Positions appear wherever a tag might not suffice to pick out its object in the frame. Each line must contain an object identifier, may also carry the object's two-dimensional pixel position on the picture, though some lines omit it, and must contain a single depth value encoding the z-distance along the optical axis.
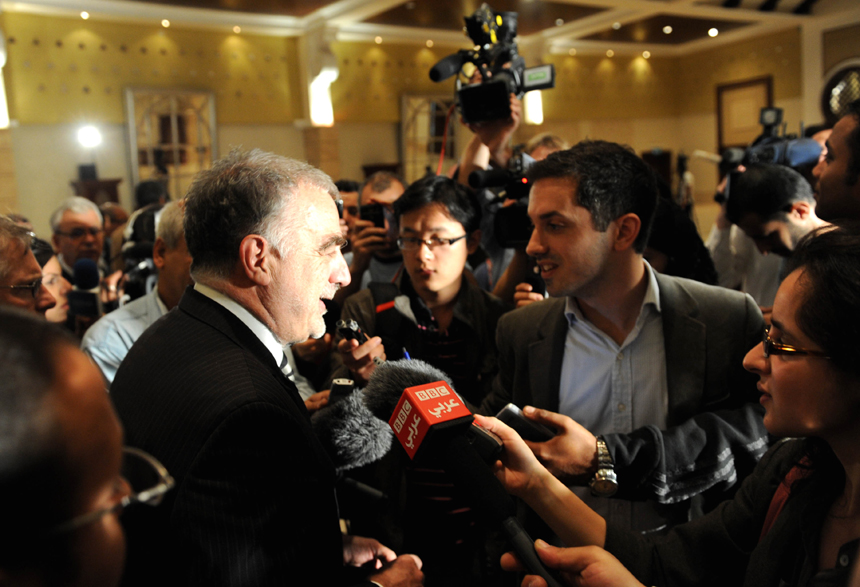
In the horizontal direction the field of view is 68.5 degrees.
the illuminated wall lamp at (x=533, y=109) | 13.11
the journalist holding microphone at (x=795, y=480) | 1.01
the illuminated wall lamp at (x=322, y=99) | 10.85
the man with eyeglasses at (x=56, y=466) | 0.48
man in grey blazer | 1.45
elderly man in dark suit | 0.96
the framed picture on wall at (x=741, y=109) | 13.95
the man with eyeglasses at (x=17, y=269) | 1.52
